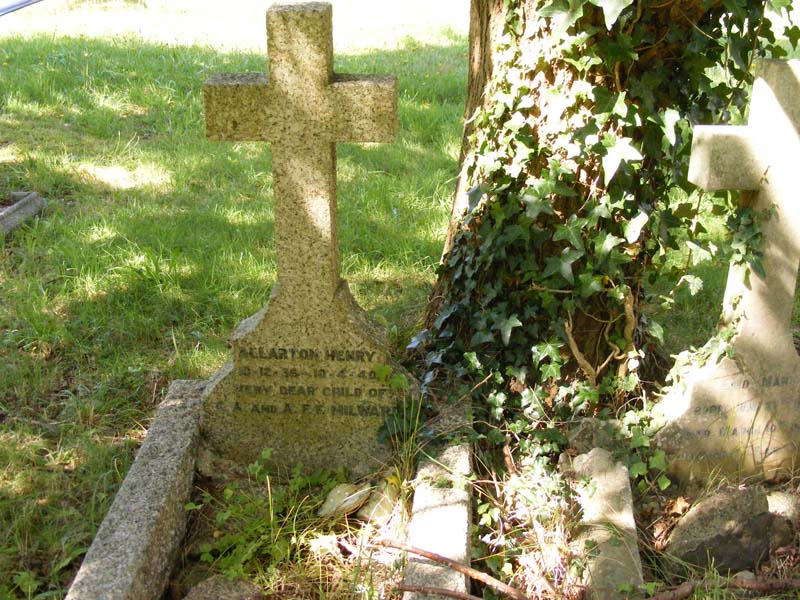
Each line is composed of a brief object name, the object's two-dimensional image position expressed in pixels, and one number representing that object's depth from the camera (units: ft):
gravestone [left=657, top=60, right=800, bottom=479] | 9.63
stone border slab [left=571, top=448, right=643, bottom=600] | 8.45
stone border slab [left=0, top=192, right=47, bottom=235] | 16.45
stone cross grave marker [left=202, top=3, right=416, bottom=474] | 9.36
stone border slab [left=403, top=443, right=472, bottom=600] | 8.15
